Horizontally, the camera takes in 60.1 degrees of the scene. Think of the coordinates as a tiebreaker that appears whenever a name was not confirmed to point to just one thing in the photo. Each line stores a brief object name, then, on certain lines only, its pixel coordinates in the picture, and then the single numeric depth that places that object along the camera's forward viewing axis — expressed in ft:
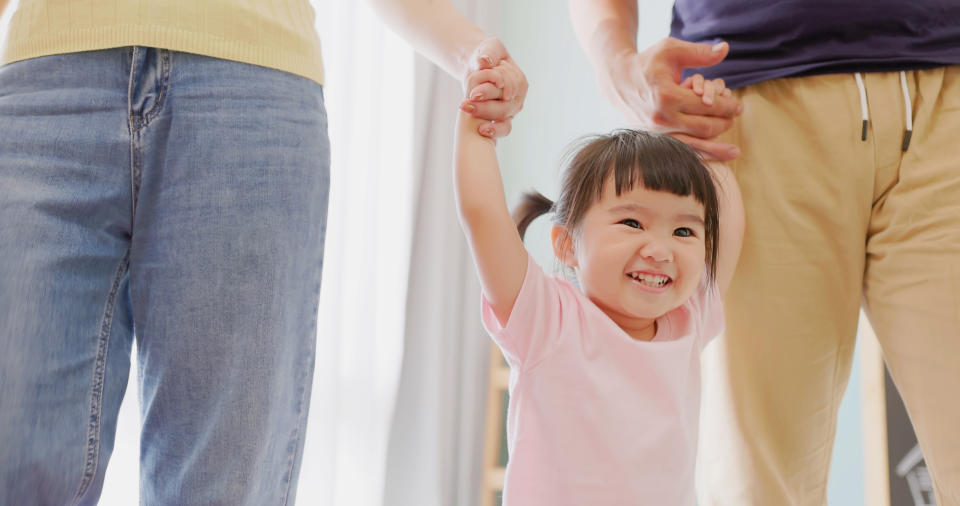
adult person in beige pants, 3.24
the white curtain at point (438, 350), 8.08
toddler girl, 3.14
